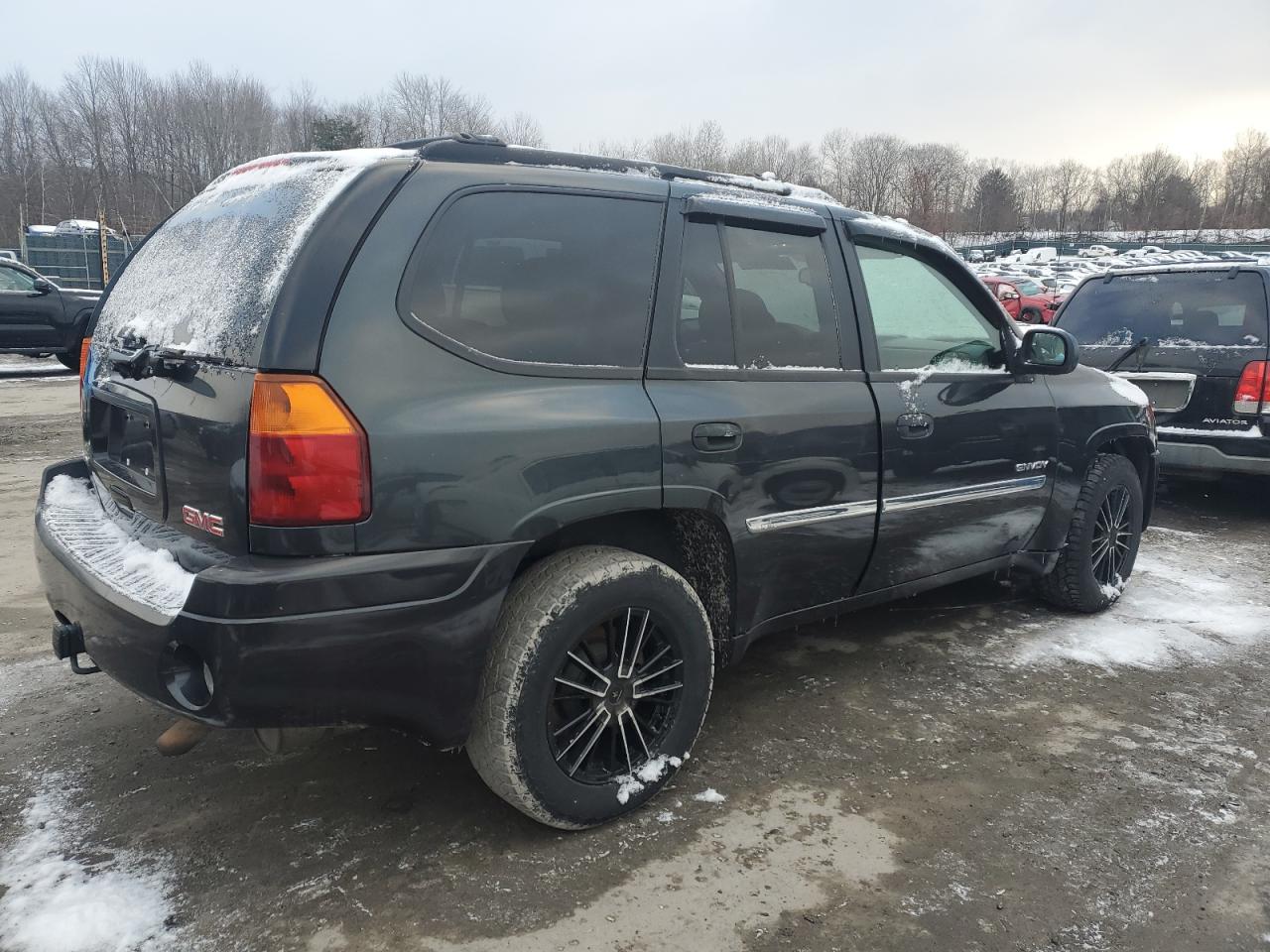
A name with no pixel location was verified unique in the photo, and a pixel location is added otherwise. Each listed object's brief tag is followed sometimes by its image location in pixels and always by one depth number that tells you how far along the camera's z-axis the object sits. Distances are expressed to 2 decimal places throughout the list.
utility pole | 32.06
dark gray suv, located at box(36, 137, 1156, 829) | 2.04
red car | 26.09
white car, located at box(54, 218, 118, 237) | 36.00
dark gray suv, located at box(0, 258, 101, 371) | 13.36
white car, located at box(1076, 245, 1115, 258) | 60.12
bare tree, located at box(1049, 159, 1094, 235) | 97.88
